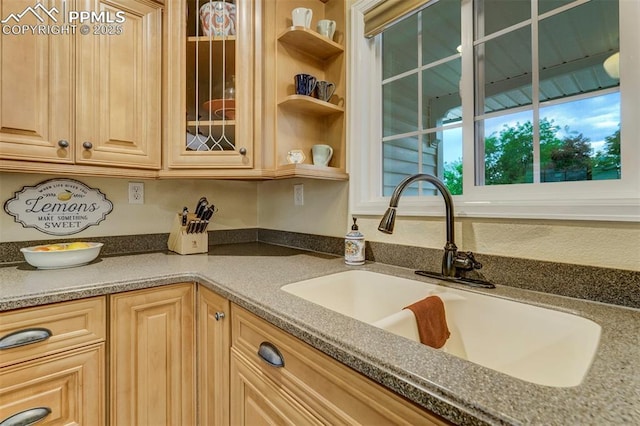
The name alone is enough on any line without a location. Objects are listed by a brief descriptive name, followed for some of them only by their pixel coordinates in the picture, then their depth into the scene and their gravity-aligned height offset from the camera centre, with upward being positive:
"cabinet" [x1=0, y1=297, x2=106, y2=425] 0.88 -0.45
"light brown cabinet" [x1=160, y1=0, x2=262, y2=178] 1.43 +0.56
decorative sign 1.36 +0.04
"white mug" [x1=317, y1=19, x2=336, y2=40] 1.53 +0.92
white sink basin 0.69 -0.30
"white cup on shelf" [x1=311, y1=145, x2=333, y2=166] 1.55 +0.30
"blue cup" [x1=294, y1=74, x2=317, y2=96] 1.46 +0.61
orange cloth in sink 0.81 -0.29
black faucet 1.02 -0.14
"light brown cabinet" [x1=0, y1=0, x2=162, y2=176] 1.12 +0.48
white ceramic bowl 1.18 -0.16
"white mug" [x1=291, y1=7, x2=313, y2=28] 1.44 +0.91
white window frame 0.82 +0.17
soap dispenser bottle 1.35 -0.15
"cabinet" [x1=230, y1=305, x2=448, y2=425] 0.54 -0.36
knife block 1.58 -0.13
